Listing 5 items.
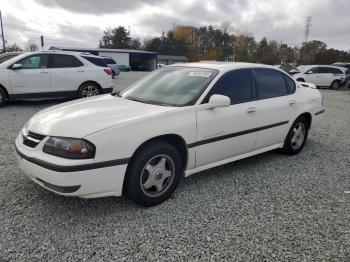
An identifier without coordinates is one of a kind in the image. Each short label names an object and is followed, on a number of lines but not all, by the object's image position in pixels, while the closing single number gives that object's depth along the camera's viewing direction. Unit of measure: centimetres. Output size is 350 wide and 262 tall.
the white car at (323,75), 2045
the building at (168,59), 7950
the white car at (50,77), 874
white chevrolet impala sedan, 300
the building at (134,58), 5756
